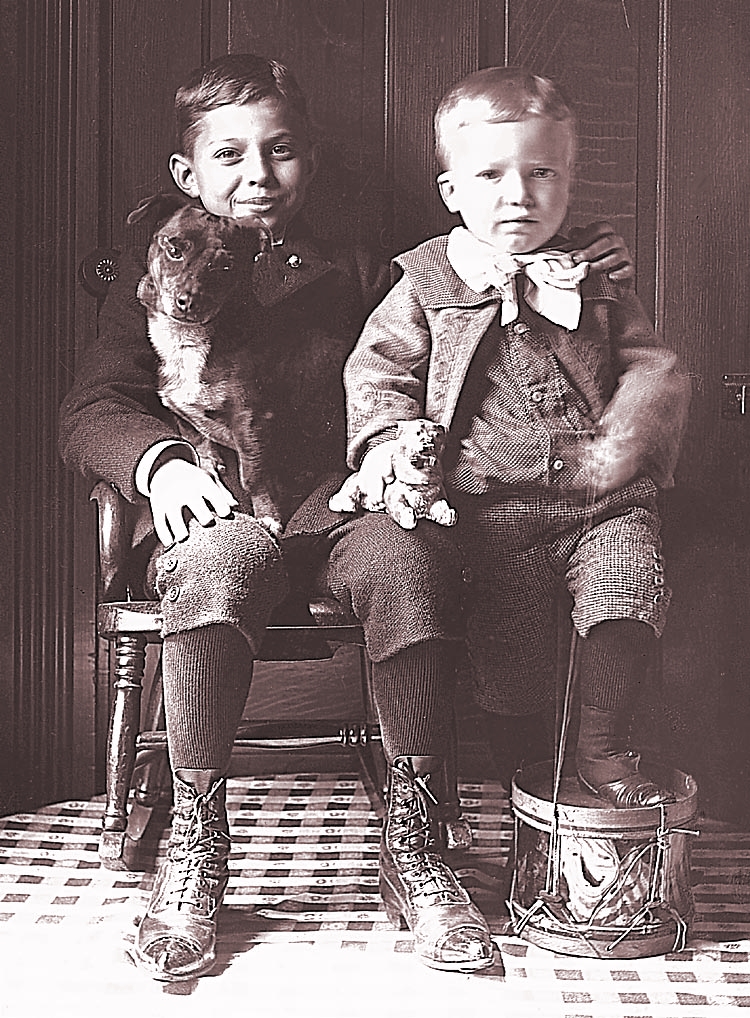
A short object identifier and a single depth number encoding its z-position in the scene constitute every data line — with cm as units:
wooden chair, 150
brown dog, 151
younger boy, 148
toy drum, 135
